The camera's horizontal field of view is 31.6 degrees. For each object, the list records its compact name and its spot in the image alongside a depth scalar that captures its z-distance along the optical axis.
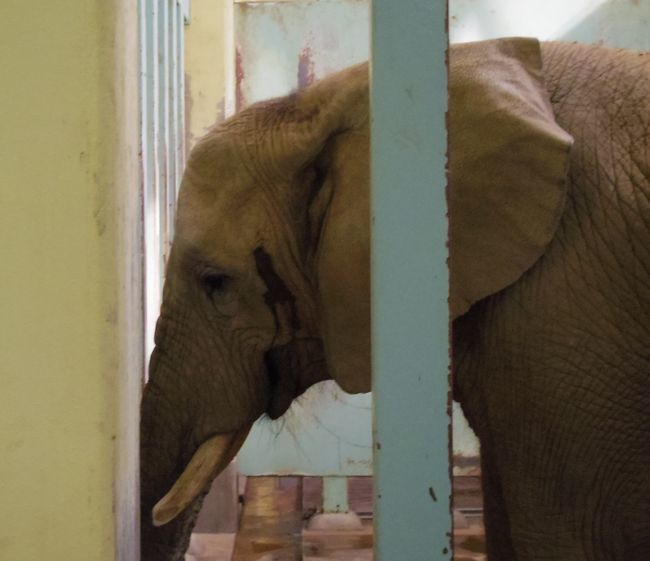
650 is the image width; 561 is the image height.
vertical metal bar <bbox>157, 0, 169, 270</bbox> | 3.80
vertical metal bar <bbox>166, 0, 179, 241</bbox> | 4.00
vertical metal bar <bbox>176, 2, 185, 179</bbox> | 4.25
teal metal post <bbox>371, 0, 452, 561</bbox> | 1.37
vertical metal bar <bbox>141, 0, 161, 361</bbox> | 3.42
